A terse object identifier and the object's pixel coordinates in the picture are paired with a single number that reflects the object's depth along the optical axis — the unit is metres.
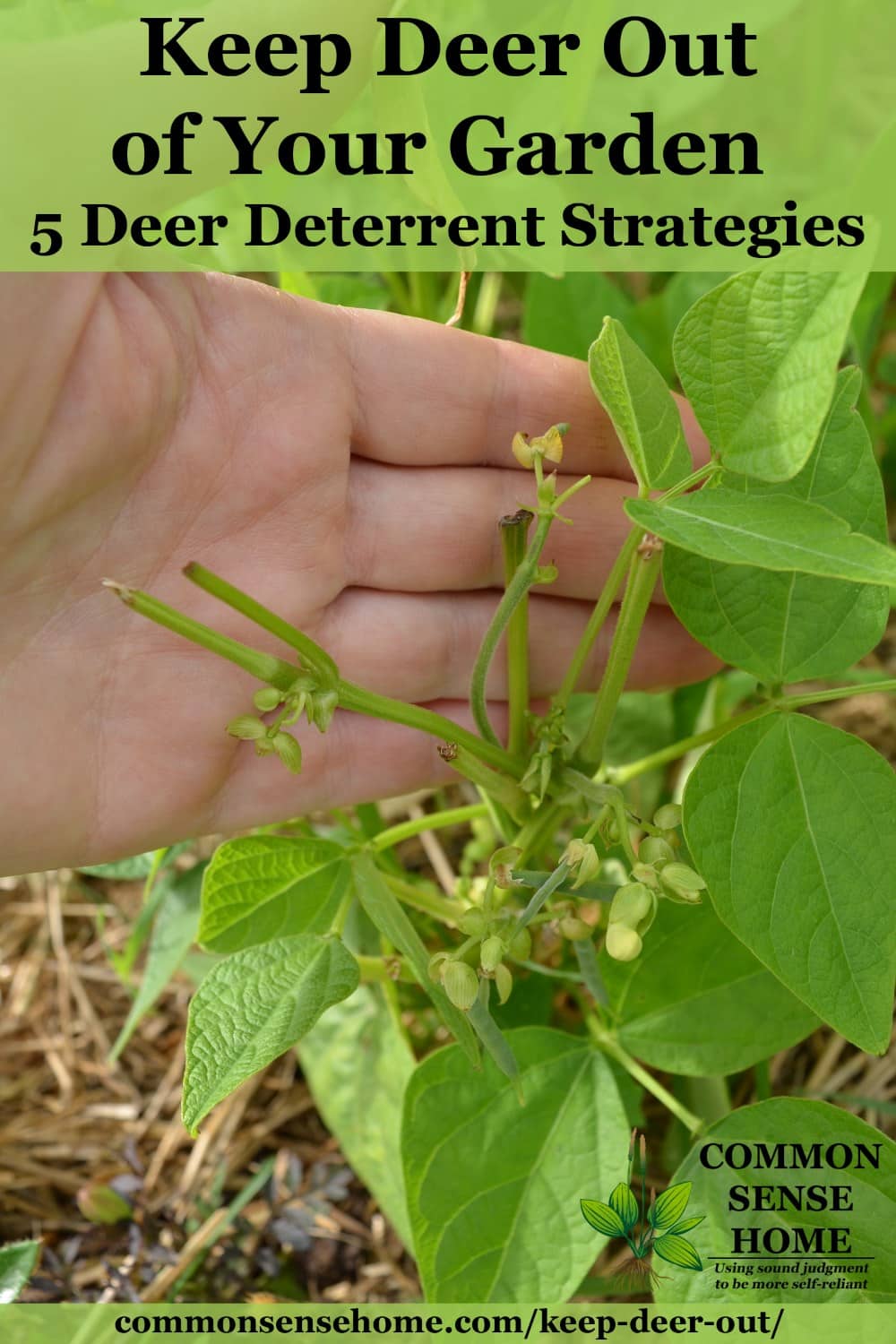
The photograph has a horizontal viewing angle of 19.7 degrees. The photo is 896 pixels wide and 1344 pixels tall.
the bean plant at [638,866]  0.34
